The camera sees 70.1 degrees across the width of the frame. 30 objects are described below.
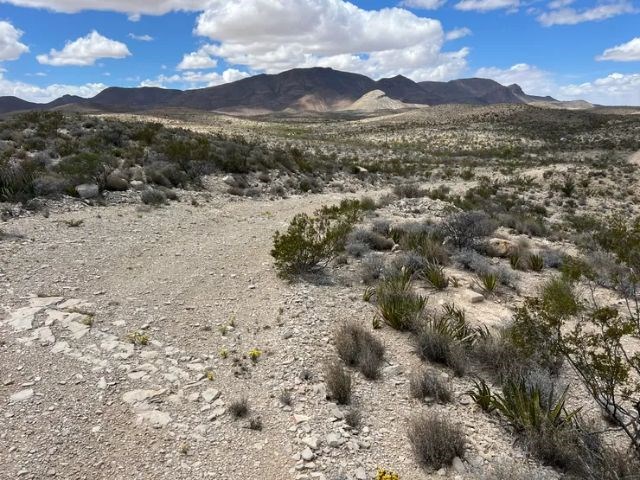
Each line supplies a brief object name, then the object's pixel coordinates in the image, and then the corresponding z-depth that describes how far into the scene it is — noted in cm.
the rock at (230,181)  1722
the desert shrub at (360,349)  582
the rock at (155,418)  478
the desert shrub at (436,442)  437
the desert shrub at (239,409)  495
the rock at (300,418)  494
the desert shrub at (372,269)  883
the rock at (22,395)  492
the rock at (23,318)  625
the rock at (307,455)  443
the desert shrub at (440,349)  602
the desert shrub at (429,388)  537
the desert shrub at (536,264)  1020
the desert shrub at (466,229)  1144
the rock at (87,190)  1307
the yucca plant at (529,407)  466
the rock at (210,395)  521
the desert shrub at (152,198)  1367
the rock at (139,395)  509
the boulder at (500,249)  1098
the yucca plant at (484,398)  516
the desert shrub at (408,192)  1910
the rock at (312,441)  457
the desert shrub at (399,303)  696
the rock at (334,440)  462
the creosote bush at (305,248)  877
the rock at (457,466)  430
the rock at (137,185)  1464
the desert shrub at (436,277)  858
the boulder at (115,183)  1408
